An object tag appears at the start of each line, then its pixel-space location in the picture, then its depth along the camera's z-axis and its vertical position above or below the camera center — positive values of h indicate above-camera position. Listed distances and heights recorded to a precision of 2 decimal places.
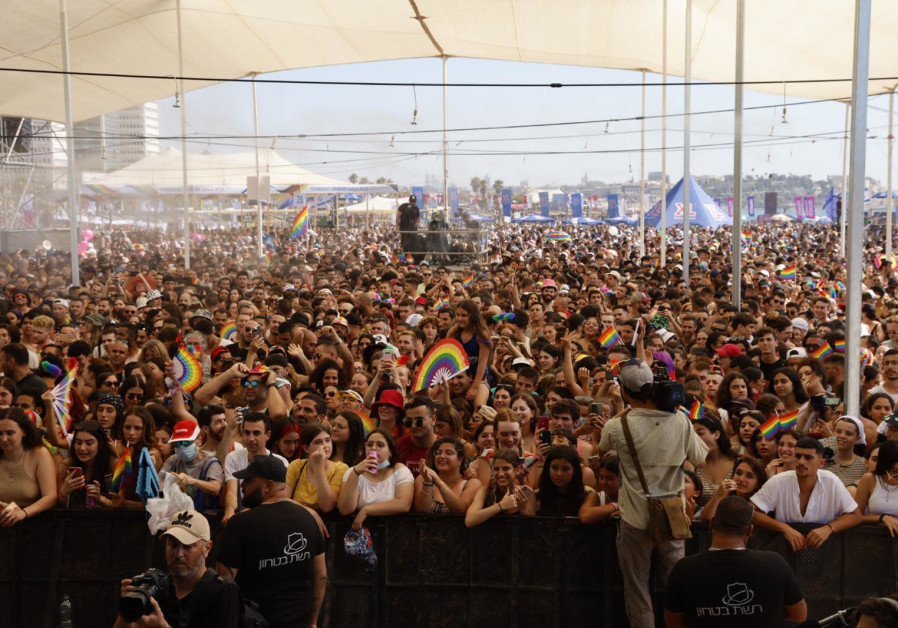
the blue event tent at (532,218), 73.81 +0.98
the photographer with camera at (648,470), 5.46 -1.22
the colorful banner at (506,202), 70.73 +1.96
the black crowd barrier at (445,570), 5.77 -1.88
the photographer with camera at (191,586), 4.12 -1.38
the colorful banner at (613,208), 73.56 +1.66
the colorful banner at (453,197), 48.17 +1.59
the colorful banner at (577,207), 73.44 +1.73
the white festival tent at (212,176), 43.12 +2.33
